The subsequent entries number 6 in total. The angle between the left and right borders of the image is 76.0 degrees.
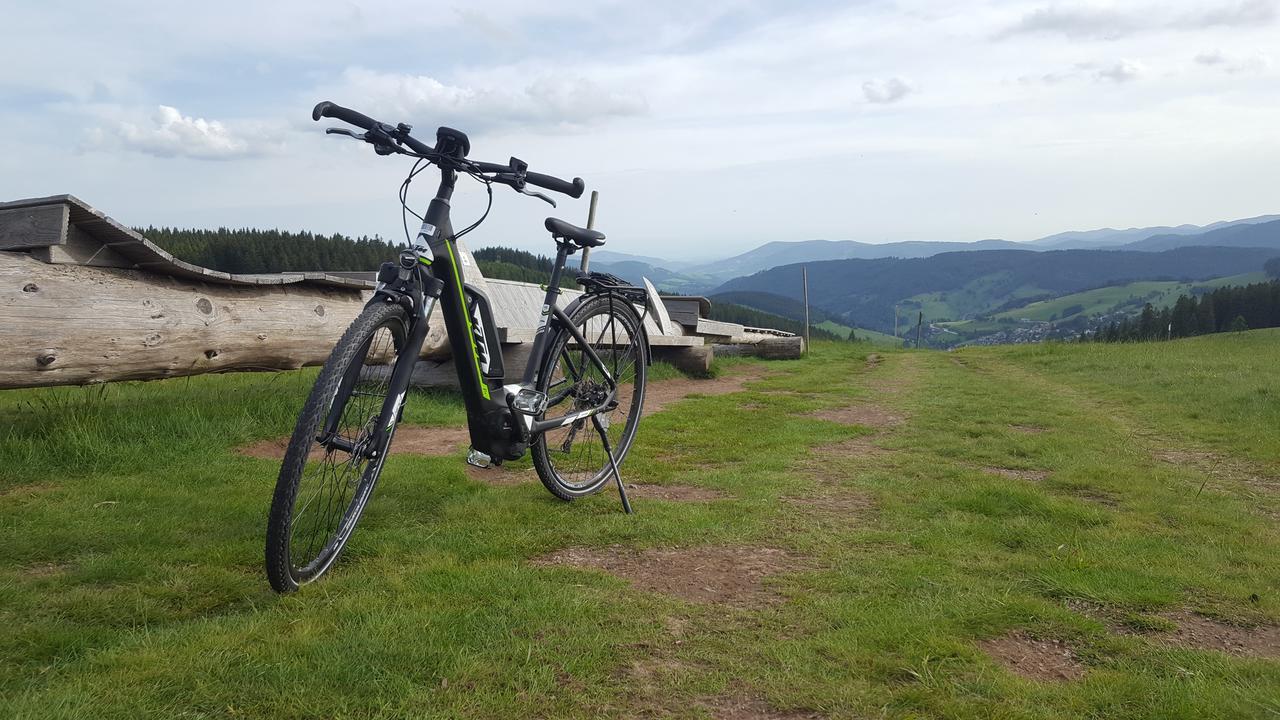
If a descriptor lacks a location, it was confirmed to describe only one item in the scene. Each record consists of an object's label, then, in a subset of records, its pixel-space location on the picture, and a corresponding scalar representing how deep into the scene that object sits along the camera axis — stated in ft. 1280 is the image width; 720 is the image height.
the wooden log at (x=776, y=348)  63.36
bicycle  11.87
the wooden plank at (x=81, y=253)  19.79
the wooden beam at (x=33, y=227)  19.49
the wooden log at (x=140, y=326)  18.67
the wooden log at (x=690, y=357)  46.80
